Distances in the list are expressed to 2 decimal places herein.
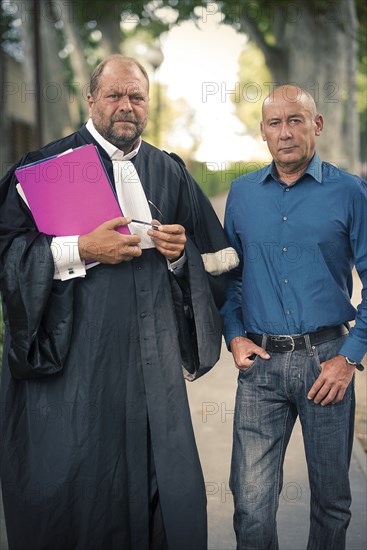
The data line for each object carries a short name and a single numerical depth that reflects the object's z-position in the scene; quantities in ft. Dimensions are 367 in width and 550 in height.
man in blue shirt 10.43
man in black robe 11.02
